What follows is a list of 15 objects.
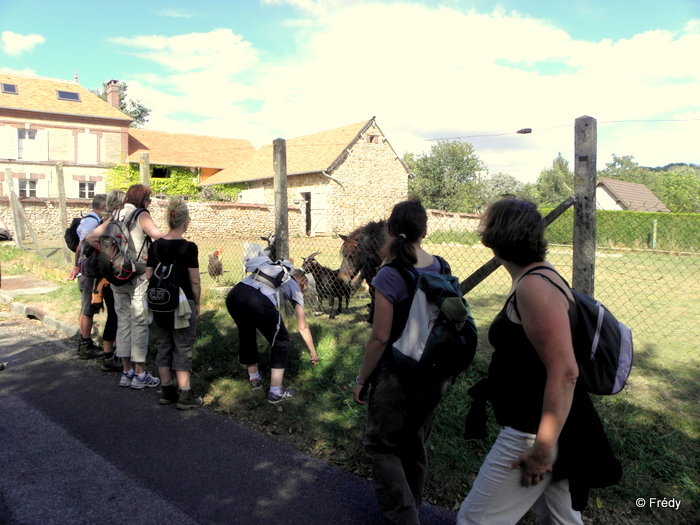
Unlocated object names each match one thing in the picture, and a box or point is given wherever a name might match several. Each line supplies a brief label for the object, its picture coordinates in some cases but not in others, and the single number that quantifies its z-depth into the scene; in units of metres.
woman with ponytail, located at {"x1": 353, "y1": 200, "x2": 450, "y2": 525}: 2.70
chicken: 10.54
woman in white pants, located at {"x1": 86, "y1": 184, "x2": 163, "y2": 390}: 5.33
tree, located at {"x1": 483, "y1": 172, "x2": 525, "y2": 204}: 53.66
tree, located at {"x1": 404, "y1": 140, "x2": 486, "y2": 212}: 36.72
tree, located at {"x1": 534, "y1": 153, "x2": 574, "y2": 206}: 60.93
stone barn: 28.80
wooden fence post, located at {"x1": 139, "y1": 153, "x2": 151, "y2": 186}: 10.33
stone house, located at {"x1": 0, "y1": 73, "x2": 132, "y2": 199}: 35.06
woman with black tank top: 1.95
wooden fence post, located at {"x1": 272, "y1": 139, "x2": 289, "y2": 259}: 6.28
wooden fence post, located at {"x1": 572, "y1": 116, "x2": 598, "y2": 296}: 3.82
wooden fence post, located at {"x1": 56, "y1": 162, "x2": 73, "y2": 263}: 13.90
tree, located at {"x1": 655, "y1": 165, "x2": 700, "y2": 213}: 50.38
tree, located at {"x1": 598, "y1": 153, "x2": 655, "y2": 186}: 79.62
